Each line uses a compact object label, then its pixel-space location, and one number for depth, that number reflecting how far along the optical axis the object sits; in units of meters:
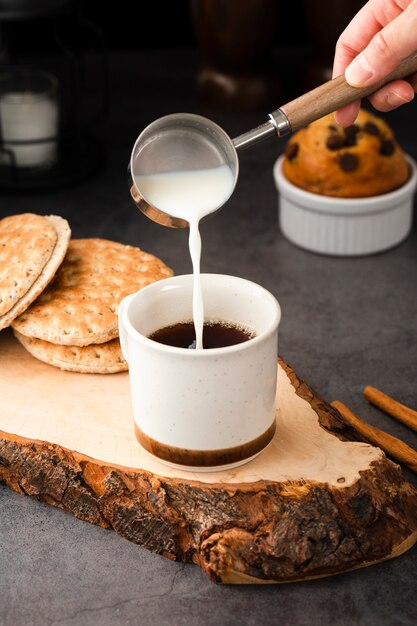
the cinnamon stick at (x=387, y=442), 1.10
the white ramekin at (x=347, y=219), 1.31
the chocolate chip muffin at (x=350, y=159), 1.30
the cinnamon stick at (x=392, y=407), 1.14
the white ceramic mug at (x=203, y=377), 1.02
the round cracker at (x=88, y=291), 1.10
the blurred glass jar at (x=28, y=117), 1.39
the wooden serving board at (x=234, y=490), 1.03
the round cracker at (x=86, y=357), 1.11
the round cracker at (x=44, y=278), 1.10
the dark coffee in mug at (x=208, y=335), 1.06
